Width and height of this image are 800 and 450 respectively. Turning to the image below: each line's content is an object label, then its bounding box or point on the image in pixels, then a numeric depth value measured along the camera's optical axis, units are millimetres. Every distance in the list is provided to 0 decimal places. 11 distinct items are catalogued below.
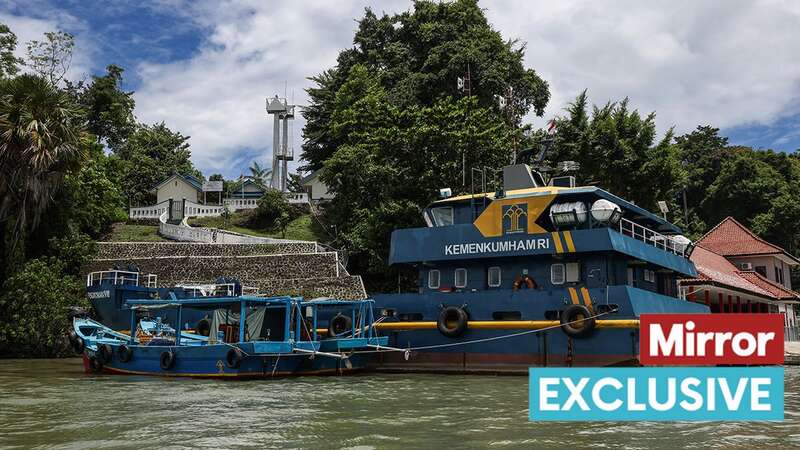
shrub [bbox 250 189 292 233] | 49281
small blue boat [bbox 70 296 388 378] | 17906
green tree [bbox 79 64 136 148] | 59844
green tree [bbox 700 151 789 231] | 53906
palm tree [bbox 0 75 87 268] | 27812
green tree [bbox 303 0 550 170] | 42219
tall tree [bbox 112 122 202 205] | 56875
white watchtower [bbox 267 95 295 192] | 57844
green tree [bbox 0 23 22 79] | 37531
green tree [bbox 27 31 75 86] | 40031
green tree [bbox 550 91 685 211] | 35250
